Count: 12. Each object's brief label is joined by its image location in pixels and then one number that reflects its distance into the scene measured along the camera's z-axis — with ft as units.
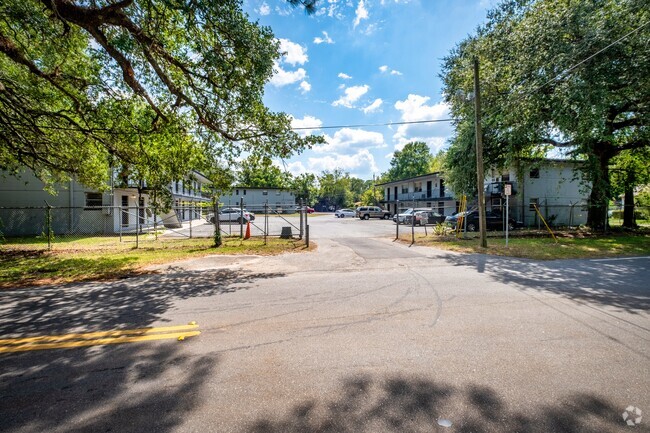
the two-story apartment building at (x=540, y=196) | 79.15
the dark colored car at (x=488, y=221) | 68.44
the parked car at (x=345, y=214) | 173.21
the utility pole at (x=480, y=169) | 41.14
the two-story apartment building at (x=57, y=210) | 60.39
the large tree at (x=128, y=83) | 23.61
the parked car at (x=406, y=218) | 93.33
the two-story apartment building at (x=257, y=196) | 188.96
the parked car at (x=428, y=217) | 87.97
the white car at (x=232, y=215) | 100.15
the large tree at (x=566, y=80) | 39.24
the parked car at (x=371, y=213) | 139.13
